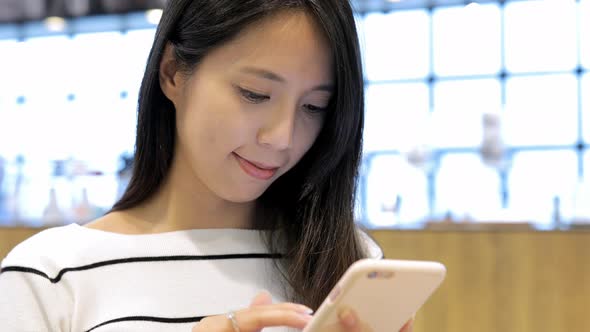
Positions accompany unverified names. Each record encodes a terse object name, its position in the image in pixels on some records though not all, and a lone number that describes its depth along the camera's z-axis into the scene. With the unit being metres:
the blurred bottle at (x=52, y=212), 2.88
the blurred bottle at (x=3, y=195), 3.33
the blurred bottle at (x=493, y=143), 3.03
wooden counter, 1.65
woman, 0.97
